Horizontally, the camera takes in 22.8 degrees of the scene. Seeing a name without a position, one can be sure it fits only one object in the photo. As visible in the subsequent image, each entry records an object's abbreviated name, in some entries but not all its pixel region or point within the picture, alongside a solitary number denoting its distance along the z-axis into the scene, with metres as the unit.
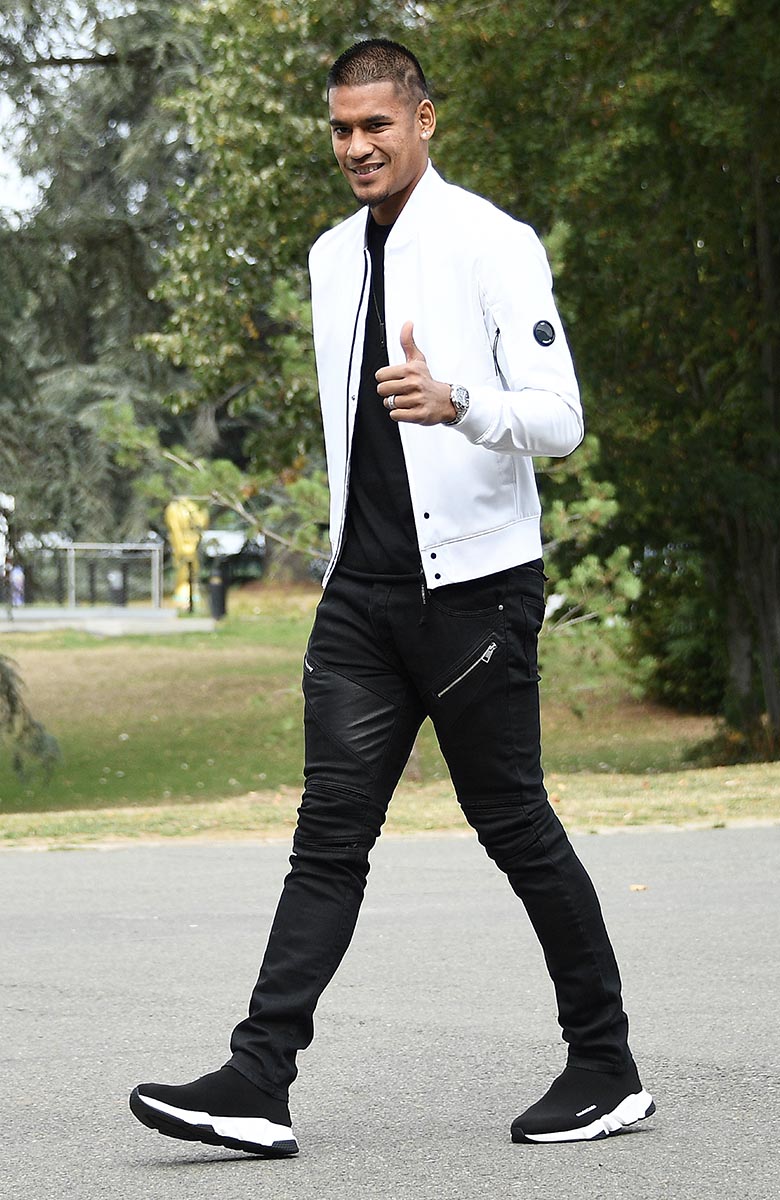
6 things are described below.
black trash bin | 38.09
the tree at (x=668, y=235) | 15.52
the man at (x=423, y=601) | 3.75
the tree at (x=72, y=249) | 17.30
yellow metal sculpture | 40.12
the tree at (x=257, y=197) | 17.95
